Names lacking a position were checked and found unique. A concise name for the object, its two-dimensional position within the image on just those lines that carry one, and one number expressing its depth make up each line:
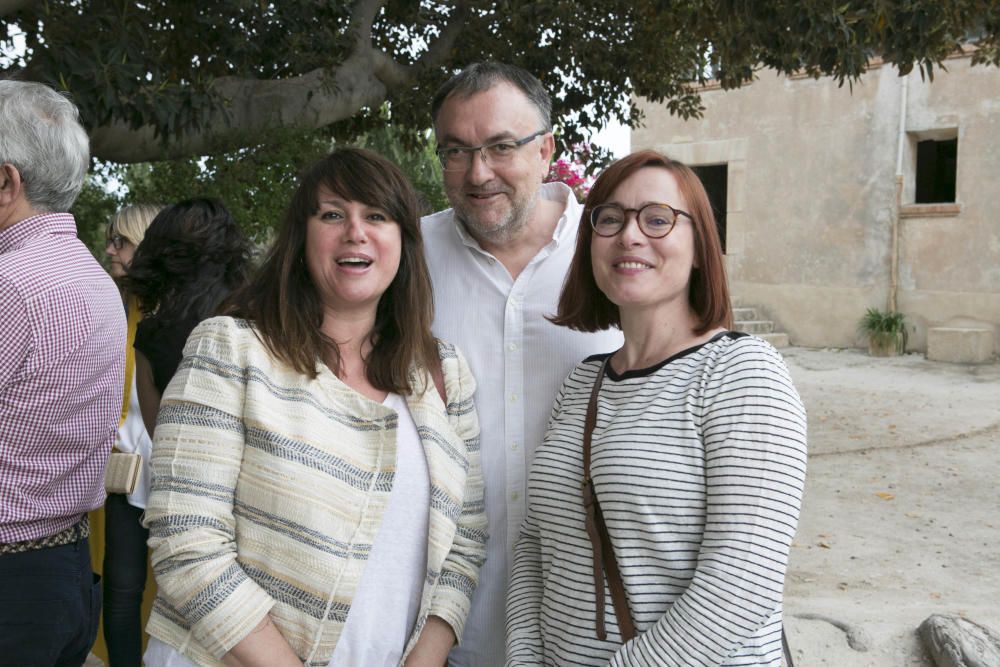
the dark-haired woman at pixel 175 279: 3.36
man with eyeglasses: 2.35
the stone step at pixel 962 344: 13.99
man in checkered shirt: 2.11
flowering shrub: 8.95
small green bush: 14.79
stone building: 14.48
